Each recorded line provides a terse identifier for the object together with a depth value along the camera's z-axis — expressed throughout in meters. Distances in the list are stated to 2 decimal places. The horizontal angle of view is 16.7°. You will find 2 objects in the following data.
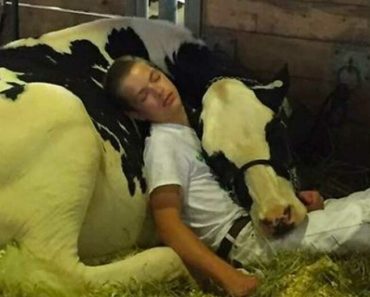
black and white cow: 3.41
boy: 3.59
